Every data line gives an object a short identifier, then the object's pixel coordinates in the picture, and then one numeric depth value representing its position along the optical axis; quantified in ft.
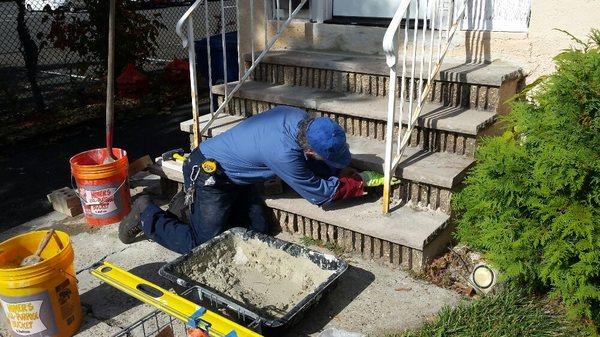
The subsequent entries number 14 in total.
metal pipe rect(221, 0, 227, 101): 15.92
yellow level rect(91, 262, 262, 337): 8.46
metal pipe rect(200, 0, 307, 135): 15.53
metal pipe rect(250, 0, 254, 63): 16.16
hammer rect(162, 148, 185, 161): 15.45
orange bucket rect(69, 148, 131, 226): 13.84
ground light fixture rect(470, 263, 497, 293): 10.87
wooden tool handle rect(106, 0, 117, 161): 14.10
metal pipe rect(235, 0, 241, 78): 17.38
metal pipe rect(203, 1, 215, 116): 15.37
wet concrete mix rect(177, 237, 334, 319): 10.95
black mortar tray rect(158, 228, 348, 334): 9.59
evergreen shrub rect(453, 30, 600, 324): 9.23
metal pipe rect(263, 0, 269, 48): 17.22
